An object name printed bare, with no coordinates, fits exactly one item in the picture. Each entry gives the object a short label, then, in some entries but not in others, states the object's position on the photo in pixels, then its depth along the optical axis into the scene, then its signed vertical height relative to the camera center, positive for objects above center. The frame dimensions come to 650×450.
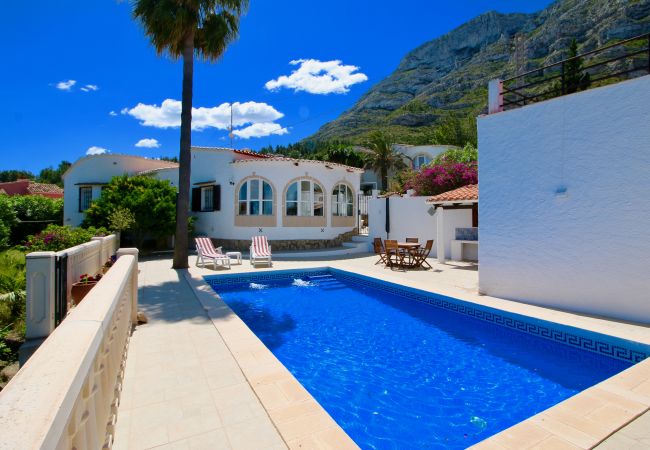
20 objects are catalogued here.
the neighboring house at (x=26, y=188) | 41.65 +4.26
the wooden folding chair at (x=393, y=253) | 13.63 -1.20
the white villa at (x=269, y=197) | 19.23 +1.57
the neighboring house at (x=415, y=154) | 40.44 +8.61
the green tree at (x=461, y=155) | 24.60 +5.34
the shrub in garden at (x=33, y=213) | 22.20 +0.64
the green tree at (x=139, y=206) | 17.25 +0.87
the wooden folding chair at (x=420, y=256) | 13.48 -1.28
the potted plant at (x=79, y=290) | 6.38 -1.28
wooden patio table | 13.50 -0.96
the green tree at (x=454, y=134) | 46.38 +12.75
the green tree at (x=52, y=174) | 71.25 +10.76
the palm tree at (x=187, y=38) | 12.52 +7.19
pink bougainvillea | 18.73 +2.61
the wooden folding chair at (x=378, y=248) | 14.51 -1.11
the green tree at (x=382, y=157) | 37.69 +7.64
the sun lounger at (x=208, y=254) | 13.53 -1.29
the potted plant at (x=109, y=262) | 10.85 -1.34
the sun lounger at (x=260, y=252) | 14.19 -1.24
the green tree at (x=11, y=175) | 72.12 +10.28
